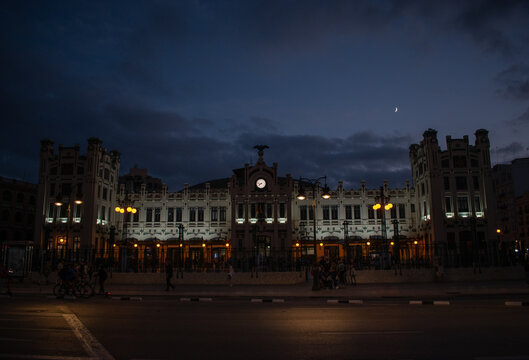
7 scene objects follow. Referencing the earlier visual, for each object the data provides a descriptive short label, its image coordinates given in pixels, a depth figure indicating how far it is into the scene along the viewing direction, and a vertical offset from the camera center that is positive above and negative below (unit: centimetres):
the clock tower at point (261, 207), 5462 +528
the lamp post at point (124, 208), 3359 +369
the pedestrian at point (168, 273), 2615 -156
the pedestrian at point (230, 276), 2998 -206
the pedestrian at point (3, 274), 2134 -122
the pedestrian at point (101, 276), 2323 -150
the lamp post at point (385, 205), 3517 +332
